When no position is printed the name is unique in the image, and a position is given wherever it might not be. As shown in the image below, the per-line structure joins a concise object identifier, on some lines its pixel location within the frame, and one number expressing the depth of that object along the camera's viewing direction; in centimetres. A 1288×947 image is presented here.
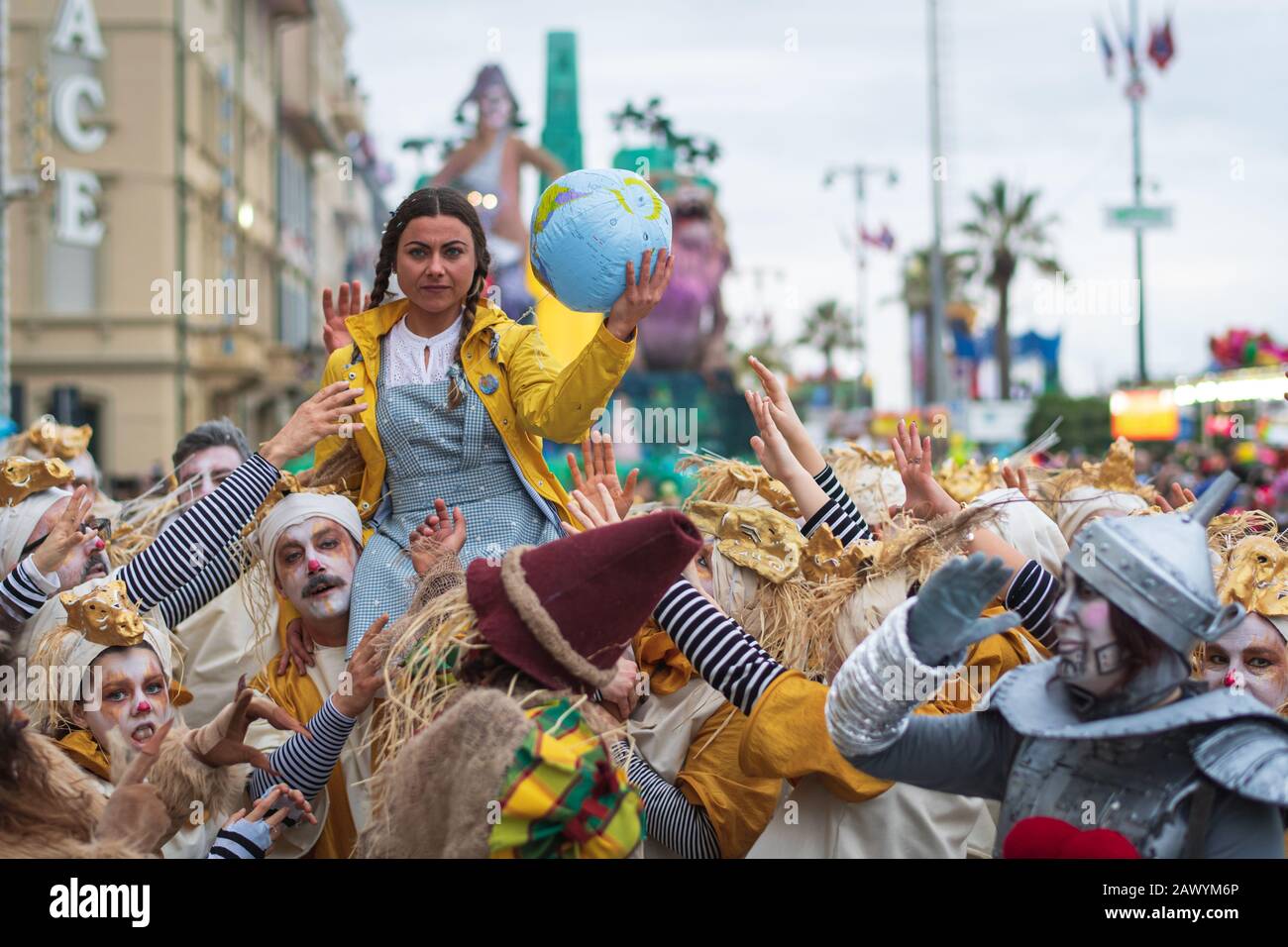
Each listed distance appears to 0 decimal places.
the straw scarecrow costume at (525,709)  236
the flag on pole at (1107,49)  2353
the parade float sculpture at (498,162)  1961
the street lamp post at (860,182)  3359
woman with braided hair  368
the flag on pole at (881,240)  3459
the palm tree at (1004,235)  4050
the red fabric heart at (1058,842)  223
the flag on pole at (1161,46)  2328
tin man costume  221
